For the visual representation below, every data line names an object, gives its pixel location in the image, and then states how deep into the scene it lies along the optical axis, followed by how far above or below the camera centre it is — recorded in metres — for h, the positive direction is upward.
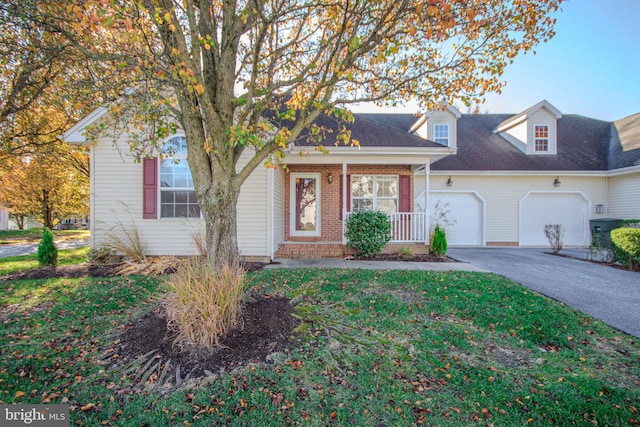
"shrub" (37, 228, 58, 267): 6.92 -0.87
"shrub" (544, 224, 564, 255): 9.82 -0.71
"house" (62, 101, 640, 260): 7.70 +1.02
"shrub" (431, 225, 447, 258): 8.09 -0.81
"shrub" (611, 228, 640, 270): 6.97 -0.78
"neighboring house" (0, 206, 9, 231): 26.05 -0.25
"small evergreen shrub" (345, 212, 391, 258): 7.87 -0.45
